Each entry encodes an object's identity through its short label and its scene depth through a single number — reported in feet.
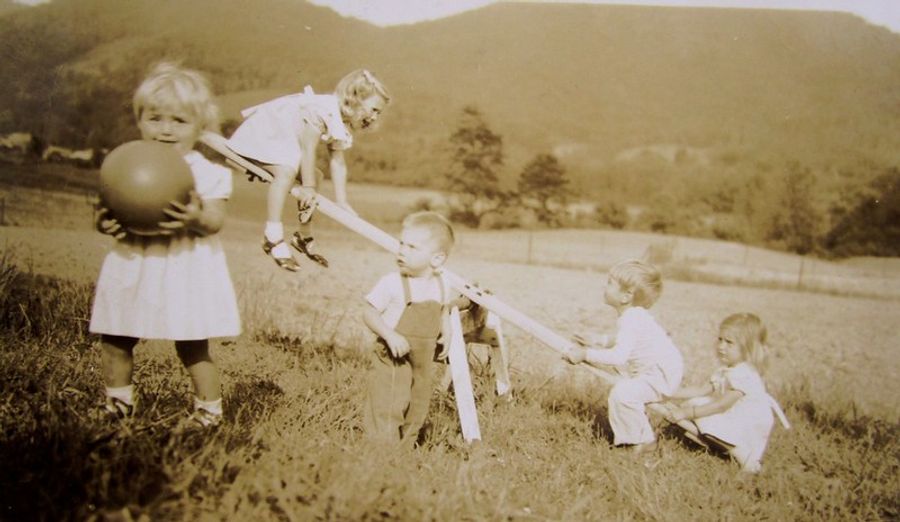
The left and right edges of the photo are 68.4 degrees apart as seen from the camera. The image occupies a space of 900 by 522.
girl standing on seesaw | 10.42
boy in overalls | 9.98
